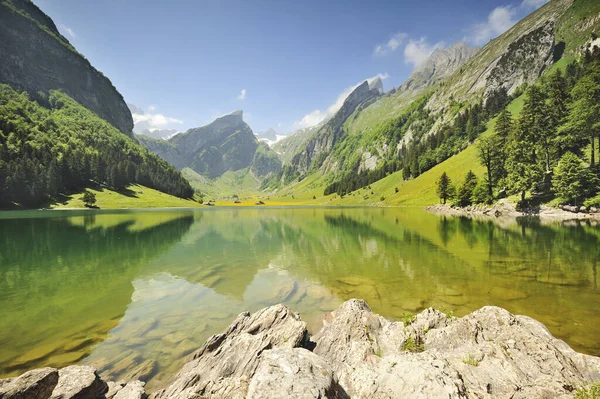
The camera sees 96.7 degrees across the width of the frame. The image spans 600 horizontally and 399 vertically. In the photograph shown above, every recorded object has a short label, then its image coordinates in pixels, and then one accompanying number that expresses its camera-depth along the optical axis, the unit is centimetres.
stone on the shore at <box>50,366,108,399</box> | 898
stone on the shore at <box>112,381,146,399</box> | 977
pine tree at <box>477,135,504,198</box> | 9544
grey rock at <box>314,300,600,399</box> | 729
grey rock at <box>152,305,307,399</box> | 827
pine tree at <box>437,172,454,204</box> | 12257
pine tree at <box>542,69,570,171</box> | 7512
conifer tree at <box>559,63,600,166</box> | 6462
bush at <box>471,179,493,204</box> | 9605
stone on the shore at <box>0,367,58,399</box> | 775
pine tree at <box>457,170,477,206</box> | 10438
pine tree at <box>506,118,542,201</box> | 7438
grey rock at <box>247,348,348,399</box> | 641
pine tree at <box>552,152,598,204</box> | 6044
